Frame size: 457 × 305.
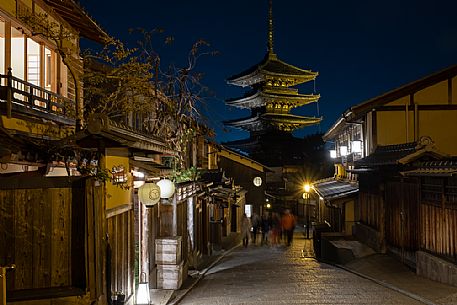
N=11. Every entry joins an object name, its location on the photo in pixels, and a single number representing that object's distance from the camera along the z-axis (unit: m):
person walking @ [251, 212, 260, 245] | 33.12
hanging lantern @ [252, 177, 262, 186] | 49.12
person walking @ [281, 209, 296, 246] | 29.84
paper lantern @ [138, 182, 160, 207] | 11.80
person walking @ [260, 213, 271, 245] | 31.59
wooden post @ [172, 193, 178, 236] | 16.11
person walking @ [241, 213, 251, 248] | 31.11
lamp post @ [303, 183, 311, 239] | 42.12
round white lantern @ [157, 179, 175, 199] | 14.20
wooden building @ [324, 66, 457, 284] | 17.88
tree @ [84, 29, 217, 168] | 17.53
